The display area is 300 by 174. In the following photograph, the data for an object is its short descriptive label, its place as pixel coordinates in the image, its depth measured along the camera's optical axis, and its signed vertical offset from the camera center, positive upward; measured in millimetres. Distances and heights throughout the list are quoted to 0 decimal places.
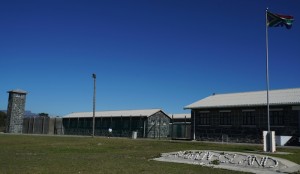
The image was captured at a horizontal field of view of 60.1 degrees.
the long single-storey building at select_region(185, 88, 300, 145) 24670 +151
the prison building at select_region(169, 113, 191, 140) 34195 -1804
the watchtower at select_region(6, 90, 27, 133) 42390 +729
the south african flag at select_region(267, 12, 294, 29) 18631 +7048
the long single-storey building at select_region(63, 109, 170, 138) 36705 -1078
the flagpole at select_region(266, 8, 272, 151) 18031 +3568
